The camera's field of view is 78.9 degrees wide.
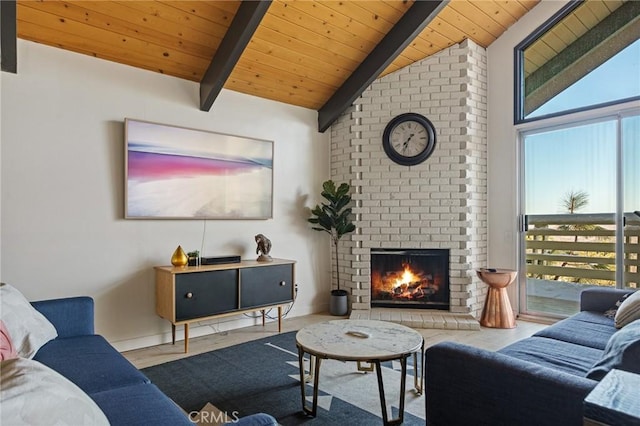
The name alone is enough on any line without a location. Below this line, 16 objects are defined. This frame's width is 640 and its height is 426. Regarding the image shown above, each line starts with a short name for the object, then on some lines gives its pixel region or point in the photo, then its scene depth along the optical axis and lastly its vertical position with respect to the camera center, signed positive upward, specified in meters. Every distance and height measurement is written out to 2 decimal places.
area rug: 2.20 -1.13
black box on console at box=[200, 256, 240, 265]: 3.48 -0.42
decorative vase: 3.32 -0.38
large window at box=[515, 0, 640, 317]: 3.76 +0.64
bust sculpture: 3.92 -0.35
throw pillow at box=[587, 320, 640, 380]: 1.30 -0.50
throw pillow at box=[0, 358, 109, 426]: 0.76 -0.39
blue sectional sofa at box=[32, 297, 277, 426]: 1.40 -0.73
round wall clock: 4.34 +0.85
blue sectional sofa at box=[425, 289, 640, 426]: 1.28 -0.64
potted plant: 4.53 -0.04
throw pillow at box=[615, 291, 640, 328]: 2.21 -0.56
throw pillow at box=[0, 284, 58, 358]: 1.89 -0.57
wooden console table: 3.18 -0.68
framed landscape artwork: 3.36 +0.38
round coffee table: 1.99 -0.71
